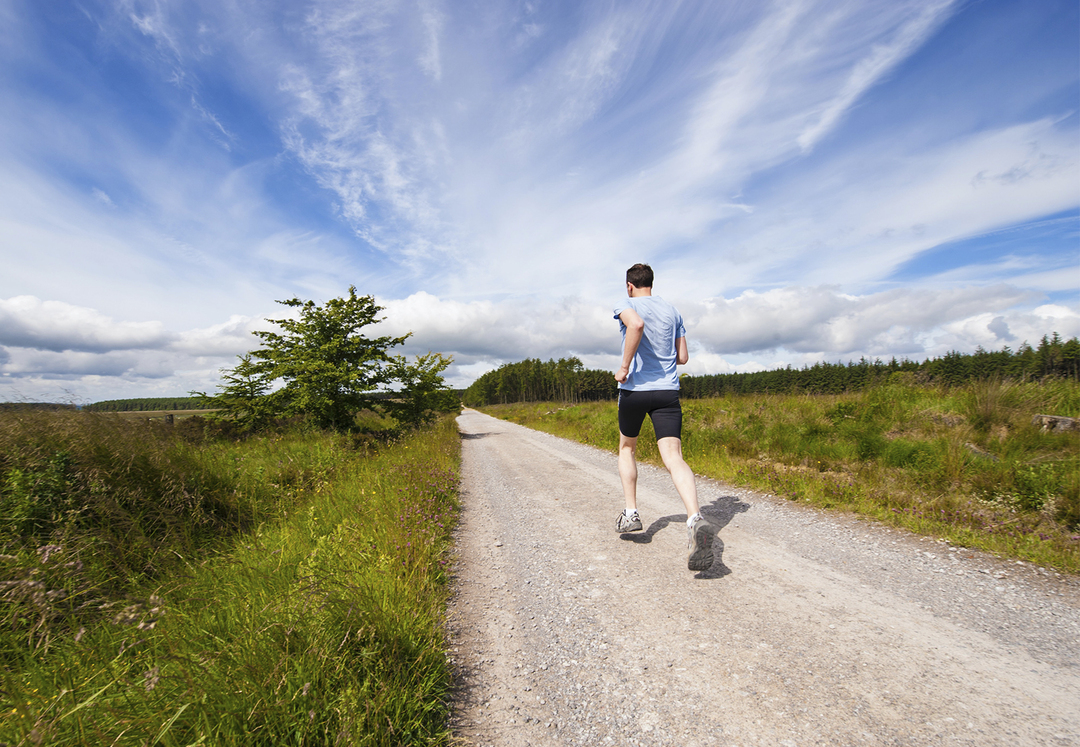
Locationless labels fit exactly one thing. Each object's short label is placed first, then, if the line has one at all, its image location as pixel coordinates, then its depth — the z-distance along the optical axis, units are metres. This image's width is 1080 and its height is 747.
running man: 3.68
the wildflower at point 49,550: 2.47
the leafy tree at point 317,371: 12.03
